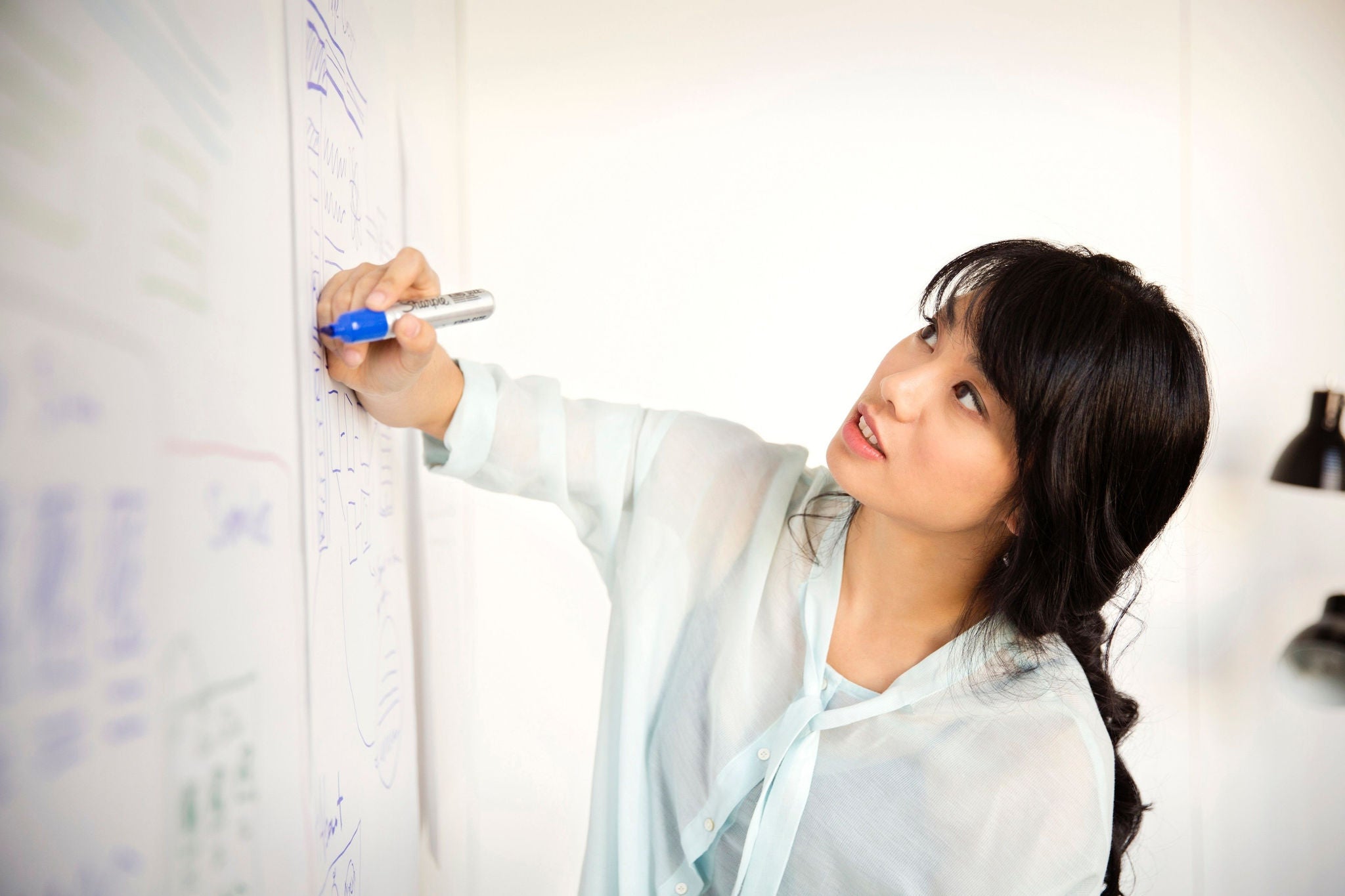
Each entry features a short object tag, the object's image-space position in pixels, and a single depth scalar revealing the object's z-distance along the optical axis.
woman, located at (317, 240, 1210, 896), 0.79
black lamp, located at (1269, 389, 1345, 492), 1.63
